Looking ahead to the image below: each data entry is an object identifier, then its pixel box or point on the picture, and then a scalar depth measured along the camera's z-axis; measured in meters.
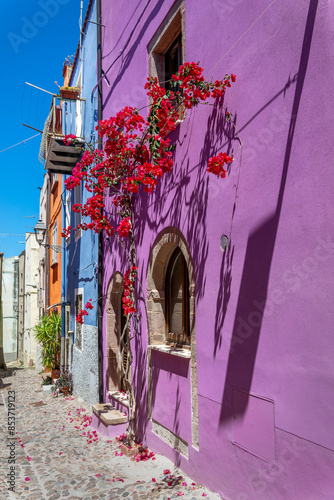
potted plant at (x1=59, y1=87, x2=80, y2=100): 10.90
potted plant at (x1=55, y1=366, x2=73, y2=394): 11.52
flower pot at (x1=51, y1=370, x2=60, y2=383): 12.94
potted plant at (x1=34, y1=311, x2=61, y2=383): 14.01
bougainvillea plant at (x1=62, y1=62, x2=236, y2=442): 4.57
